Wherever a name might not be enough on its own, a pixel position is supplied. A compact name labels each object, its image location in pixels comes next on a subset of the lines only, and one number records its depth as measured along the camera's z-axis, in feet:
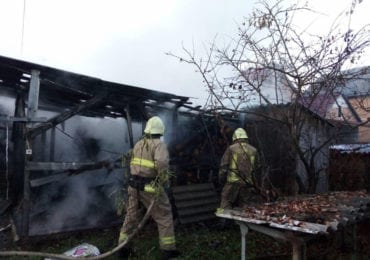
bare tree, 18.81
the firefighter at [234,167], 23.87
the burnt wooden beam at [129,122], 23.75
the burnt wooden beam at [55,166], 19.87
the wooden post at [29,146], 19.81
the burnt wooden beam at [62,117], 20.04
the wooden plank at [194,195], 25.58
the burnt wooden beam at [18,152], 23.44
